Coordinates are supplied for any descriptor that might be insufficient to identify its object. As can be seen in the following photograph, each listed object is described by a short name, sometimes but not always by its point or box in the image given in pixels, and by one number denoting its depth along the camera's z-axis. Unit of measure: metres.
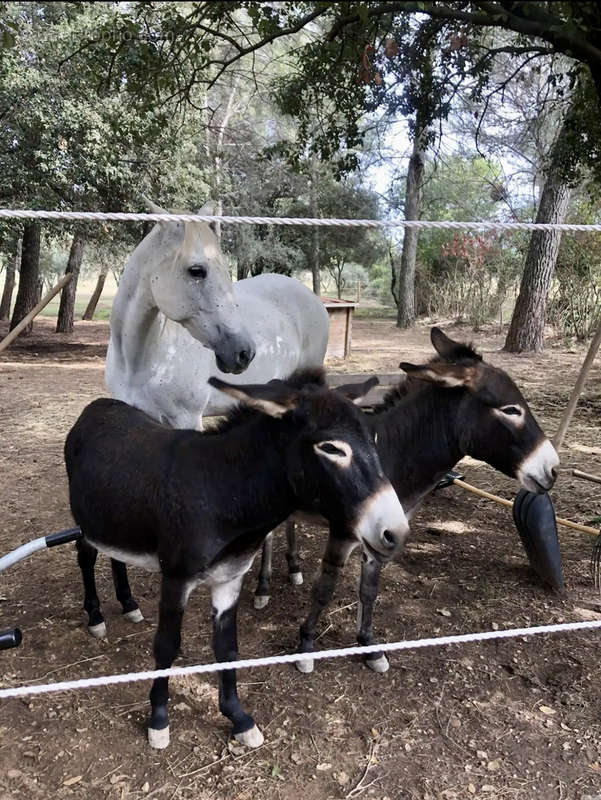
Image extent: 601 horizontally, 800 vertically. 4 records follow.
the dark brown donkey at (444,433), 2.82
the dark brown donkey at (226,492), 2.01
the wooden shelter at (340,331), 12.18
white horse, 2.89
